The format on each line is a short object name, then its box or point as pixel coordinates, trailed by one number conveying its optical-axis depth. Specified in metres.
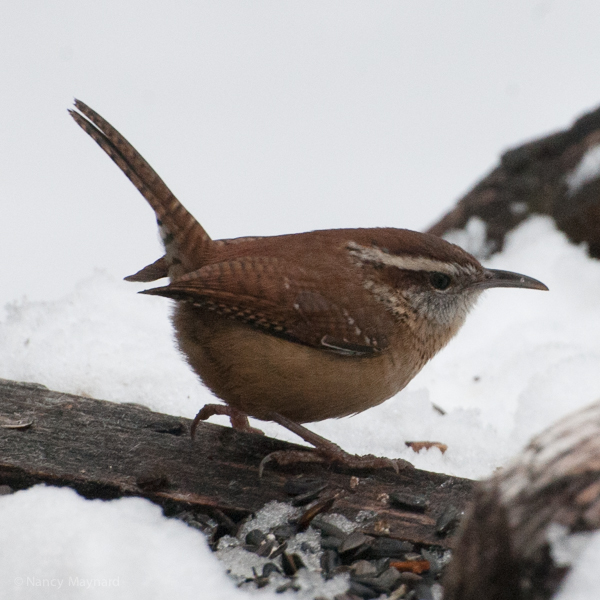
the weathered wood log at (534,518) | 3.17
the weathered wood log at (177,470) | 5.53
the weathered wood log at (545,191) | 11.72
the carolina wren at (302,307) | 6.03
